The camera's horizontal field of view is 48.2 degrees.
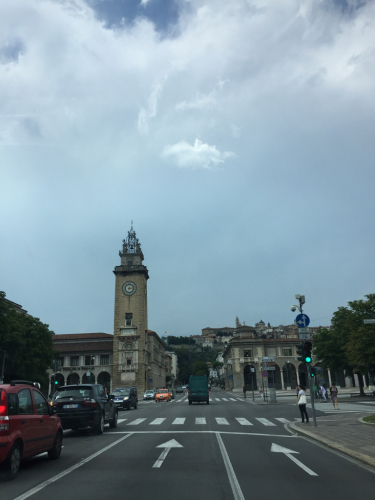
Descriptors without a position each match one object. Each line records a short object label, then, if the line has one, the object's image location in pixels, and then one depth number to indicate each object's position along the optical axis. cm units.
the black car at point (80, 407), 1395
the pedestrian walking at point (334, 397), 2644
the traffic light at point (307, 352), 1694
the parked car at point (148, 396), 5959
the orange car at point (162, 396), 4962
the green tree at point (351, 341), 3272
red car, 736
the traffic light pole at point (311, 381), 1597
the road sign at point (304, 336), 1760
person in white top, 1719
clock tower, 7812
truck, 3802
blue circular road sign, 1759
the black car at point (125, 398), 3072
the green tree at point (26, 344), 3859
